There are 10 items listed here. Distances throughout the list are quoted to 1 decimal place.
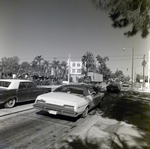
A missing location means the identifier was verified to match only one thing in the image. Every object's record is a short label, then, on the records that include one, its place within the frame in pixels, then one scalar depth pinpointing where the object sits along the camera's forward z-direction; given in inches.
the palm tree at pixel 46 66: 2475.1
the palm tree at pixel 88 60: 1886.1
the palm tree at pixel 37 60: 2723.4
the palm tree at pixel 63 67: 2334.9
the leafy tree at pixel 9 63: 2103.8
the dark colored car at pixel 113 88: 775.8
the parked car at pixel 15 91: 278.9
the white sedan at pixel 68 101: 207.3
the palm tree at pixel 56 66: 2286.5
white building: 2933.1
